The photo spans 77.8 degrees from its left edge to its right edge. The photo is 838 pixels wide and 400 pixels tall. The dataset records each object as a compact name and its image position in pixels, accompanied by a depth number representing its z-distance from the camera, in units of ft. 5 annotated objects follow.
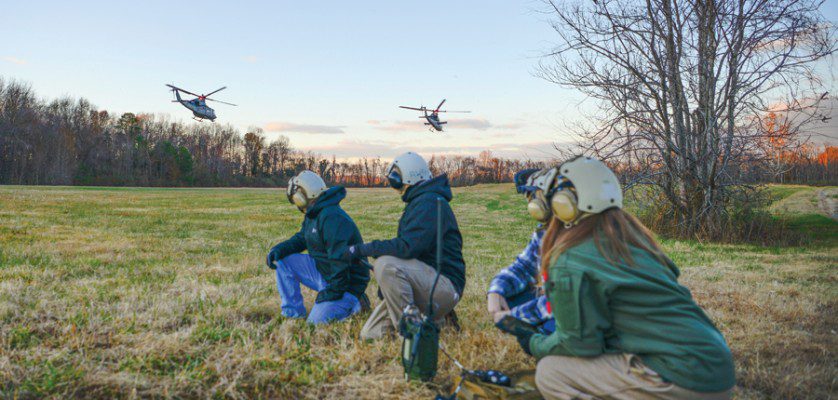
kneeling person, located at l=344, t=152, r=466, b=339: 17.04
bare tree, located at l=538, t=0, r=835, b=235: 51.29
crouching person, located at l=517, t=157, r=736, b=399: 9.43
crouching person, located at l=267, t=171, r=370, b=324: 20.01
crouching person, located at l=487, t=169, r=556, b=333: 13.98
